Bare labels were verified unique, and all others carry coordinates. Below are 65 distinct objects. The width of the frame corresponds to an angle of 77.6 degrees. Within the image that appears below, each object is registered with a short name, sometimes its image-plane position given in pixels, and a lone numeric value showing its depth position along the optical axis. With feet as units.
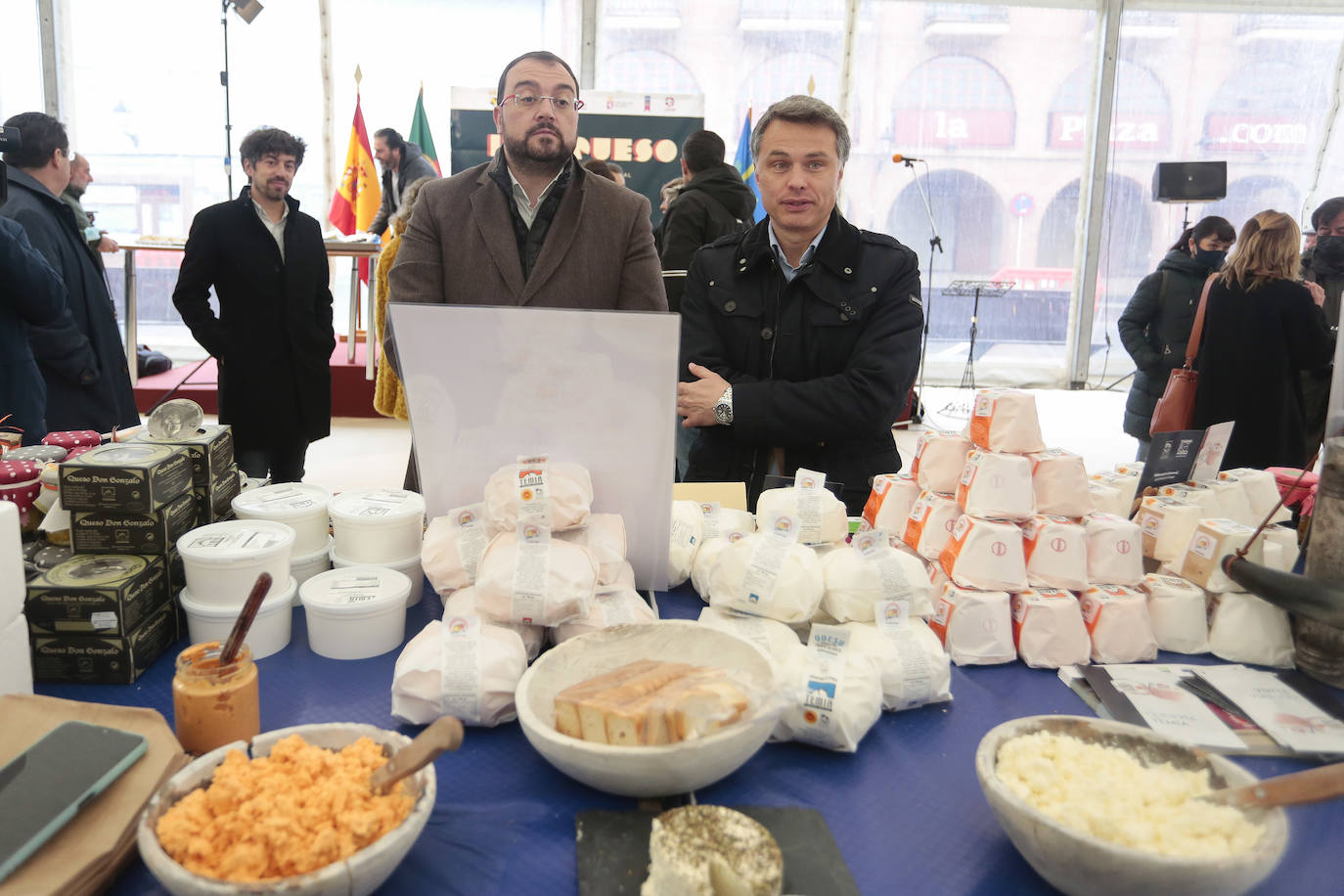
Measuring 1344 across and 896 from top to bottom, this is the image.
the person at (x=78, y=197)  13.82
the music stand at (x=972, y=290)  24.90
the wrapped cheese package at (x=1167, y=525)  4.79
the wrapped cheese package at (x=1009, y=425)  4.54
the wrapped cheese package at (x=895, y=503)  5.15
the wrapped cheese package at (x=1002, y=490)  4.40
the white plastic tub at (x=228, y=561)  3.83
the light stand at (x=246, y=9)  16.46
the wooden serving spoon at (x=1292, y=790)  2.31
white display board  3.91
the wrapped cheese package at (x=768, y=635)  3.46
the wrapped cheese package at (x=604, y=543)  3.93
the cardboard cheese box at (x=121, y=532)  3.91
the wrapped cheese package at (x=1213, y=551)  4.32
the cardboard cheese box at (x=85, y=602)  3.61
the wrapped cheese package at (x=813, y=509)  4.33
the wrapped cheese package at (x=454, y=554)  4.02
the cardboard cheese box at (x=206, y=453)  4.44
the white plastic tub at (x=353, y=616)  3.92
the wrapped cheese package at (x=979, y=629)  4.08
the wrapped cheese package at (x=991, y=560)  4.23
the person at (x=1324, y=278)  12.09
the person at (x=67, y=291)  9.24
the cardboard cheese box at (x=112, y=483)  3.84
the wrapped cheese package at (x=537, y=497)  3.76
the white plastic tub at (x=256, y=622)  3.86
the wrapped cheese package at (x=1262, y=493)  5.37
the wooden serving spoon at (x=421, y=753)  2.42
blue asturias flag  24.36
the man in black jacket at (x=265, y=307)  11.10
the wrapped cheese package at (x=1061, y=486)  4.52
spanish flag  24.47
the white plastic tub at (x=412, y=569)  4.50
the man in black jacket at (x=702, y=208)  11.18
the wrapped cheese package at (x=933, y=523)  4.62
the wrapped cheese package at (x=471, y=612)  3.62
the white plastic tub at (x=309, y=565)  4.53
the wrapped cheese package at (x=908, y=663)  3.52
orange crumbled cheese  2.31
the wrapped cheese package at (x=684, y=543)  4.71
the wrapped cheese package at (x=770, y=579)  3.82
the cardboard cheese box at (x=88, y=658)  3.66
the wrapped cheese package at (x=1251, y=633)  4.17
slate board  2.56
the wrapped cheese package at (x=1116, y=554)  4.40
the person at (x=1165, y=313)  13.74
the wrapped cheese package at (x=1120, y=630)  4.13
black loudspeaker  21.22
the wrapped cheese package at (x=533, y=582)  3.51
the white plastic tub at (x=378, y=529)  4.47
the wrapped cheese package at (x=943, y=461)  4.88
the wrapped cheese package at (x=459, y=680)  3.26
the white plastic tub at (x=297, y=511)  4.51
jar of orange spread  3.02
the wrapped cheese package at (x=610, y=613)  3.65
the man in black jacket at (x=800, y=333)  6.31
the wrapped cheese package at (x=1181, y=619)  4.29
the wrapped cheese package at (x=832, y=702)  3.22
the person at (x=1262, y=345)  10.93
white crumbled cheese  2.45
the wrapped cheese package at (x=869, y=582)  3.84
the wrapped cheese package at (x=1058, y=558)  4.30
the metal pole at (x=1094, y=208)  25.84
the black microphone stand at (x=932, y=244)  23.54
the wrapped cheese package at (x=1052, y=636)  4.07
